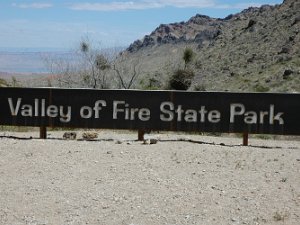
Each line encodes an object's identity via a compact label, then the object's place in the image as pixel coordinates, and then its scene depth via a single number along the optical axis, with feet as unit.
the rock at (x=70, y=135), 44.20
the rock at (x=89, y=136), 43.62
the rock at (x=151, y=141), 40.24
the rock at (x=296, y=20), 174.42
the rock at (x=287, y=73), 130.11
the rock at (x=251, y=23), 206.75
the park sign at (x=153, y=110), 42.80
